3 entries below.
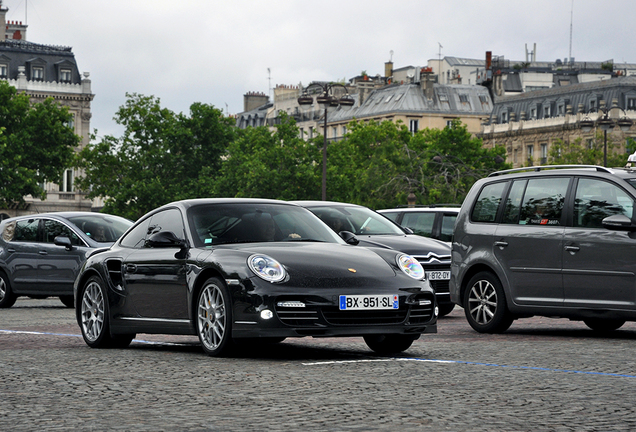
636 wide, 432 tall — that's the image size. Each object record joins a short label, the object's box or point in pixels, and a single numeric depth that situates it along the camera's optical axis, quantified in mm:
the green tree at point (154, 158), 82312
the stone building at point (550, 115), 97438
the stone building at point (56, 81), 96250
